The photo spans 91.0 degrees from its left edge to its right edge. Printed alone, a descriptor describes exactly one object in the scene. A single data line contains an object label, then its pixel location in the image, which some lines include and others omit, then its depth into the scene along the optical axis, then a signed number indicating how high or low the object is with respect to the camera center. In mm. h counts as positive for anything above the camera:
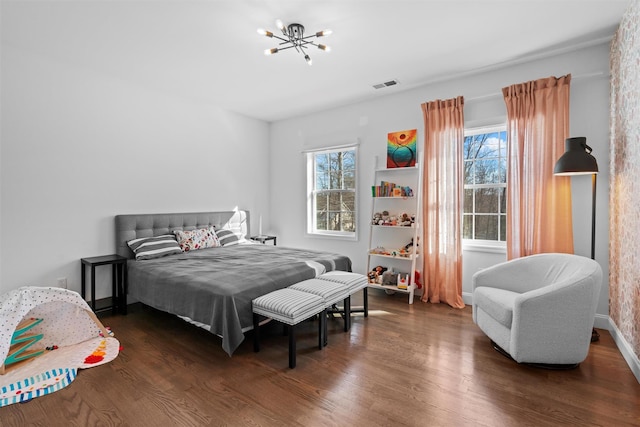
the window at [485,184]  3587 +312
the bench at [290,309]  2295 -739
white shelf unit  3912 -250
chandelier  2545 +1511
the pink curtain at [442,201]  3615 +119
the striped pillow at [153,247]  3531 -416
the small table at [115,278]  3271 -726
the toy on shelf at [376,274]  4078 -830
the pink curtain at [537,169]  3020 +421
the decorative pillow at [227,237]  4458 -380
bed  2402 -575
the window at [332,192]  4805 +306
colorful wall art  4016 +821
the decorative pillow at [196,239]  3994 -368
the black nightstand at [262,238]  5132 -446
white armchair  2170 -769
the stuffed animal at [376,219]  4223 -107
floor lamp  2619 +401
